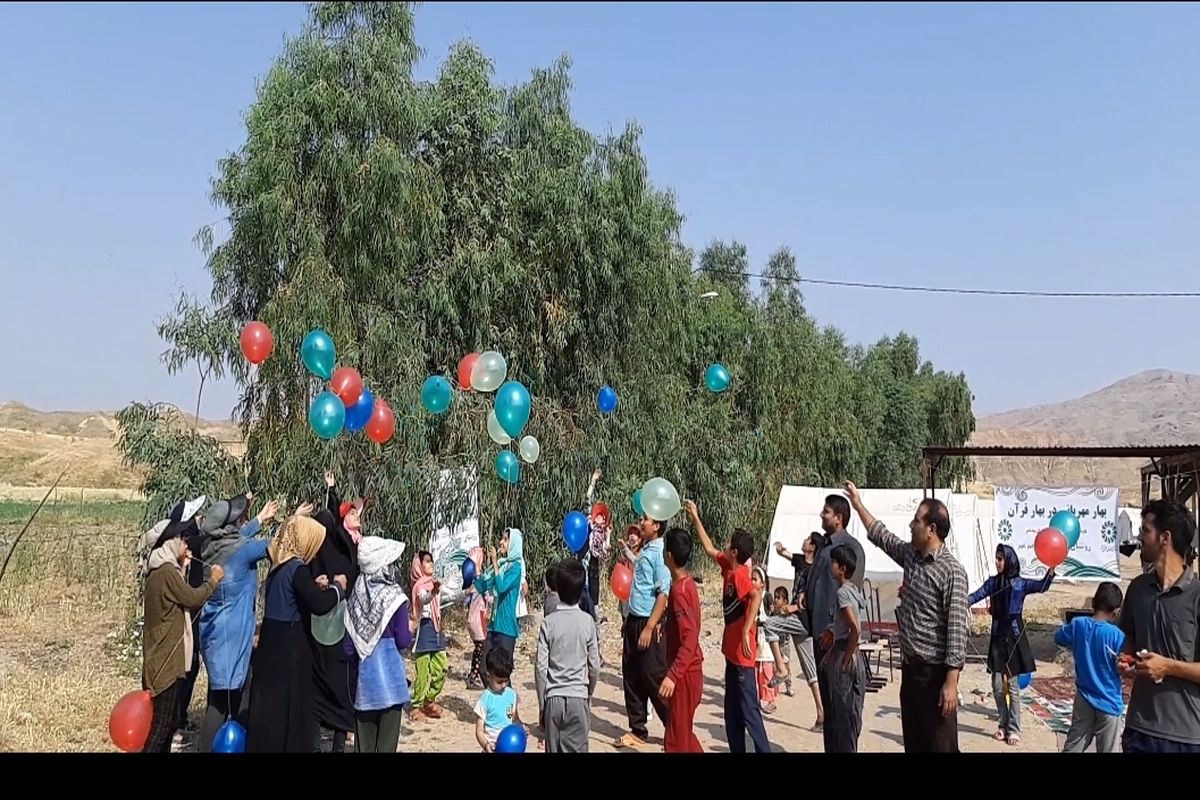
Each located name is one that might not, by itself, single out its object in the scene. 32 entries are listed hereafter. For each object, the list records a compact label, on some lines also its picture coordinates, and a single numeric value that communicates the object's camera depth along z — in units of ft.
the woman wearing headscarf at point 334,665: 16.38
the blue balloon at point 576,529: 26.37
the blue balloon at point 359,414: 22.44
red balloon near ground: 15.47
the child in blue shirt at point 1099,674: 16.44
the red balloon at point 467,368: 26.57
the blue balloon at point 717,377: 34.37
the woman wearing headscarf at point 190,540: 16.43
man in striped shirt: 14.16
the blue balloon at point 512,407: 24.32
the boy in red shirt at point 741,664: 17.52
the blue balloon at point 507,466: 30.50
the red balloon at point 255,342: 22.61
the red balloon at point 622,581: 25.38
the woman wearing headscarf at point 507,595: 22.62
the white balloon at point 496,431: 26.24
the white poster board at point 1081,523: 40.14
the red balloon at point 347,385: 21.79
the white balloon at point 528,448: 32.68
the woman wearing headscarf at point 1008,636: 23.21
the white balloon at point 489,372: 25.53
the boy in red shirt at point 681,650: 16.87
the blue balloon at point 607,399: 36.35
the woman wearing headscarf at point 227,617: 16.84
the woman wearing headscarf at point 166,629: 15.93
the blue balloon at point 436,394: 26.04
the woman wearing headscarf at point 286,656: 15.94
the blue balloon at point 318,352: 21.93
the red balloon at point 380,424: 23.89
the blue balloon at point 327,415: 20.21
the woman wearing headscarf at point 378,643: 15.79
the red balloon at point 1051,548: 22.06
